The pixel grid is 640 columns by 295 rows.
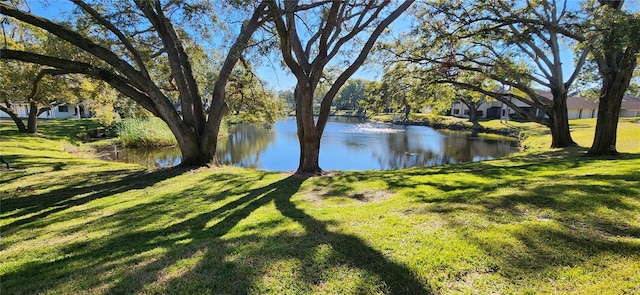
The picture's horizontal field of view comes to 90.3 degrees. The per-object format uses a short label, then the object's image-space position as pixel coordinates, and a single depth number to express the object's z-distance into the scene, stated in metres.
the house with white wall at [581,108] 43.69
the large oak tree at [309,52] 7.70
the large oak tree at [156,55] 7.69
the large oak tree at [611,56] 6.72
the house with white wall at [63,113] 41.06
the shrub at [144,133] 22.34
